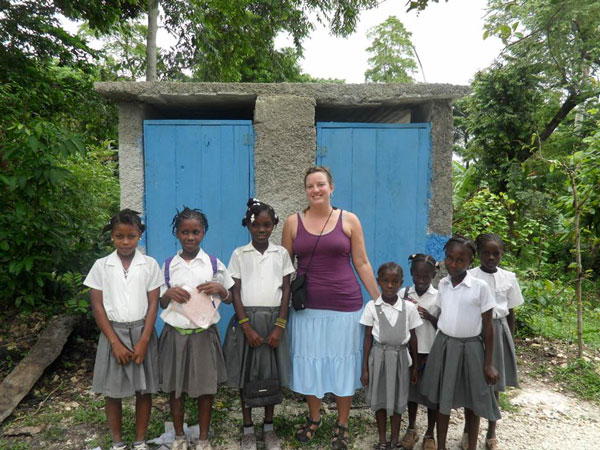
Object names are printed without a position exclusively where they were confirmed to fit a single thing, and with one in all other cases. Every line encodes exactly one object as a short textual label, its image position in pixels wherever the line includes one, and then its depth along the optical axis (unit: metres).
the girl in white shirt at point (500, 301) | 2.65
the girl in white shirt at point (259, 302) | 2.57
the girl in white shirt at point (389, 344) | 2.51
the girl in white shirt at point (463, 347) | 2.38
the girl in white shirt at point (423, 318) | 2.62
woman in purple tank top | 2.61
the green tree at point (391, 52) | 23.73
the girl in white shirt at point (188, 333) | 2.48
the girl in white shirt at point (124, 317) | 2.41
